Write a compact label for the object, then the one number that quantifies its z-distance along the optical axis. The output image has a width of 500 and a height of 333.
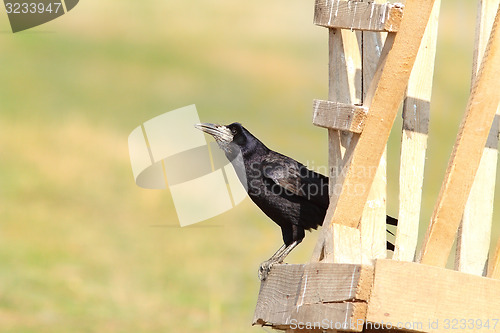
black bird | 12.86
